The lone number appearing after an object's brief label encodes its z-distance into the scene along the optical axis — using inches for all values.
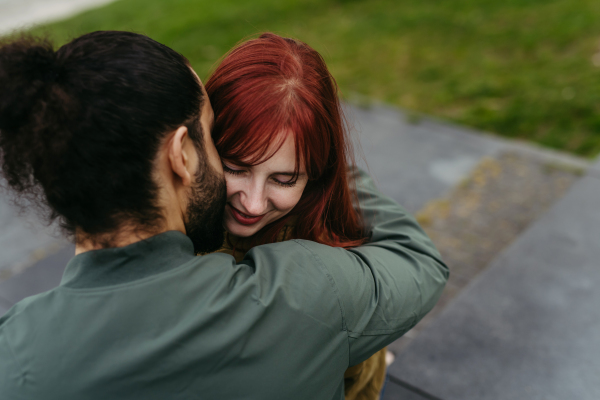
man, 43.7
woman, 65.1
